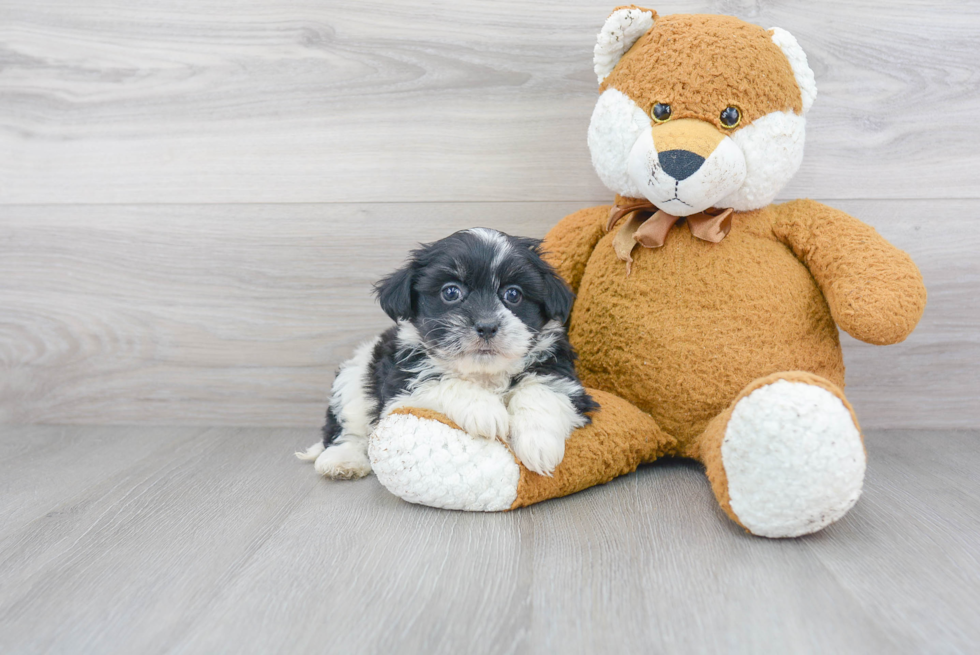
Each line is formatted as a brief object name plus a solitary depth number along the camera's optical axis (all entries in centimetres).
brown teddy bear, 61
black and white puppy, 61
